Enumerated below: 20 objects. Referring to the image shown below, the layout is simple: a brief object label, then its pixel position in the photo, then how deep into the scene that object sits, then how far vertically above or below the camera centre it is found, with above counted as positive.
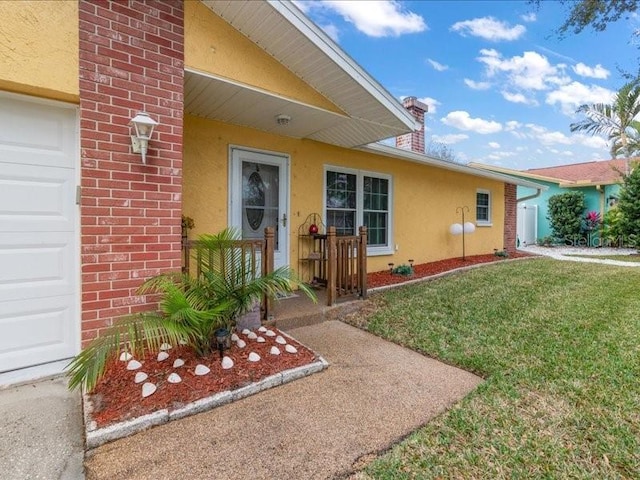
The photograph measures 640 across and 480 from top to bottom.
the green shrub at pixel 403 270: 6.82 -0.81
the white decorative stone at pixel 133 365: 2.72 -1.08
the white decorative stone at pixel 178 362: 2.77 -1.09
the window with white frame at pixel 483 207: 9.88 +0.67
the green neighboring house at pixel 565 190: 14.19 +1.77
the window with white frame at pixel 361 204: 6.36 +0.51
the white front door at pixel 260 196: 5.02 +0.52
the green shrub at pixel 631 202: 10.64 +0.88
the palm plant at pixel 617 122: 13.07 +4.36
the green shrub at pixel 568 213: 13.85 +0.71
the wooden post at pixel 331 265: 4.64 -0.49
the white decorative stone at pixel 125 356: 2.82 -1.05
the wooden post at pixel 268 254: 3.86 -0.28
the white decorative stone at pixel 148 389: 2.42 -1.14
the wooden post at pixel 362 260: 5.08 -0.45
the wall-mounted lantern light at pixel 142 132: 2.78 +0.81
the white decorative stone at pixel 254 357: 2.97 -1.11
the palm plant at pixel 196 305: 2.35 -0.61
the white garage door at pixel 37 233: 2.73 -0.04
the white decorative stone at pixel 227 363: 2.81 -1.10
